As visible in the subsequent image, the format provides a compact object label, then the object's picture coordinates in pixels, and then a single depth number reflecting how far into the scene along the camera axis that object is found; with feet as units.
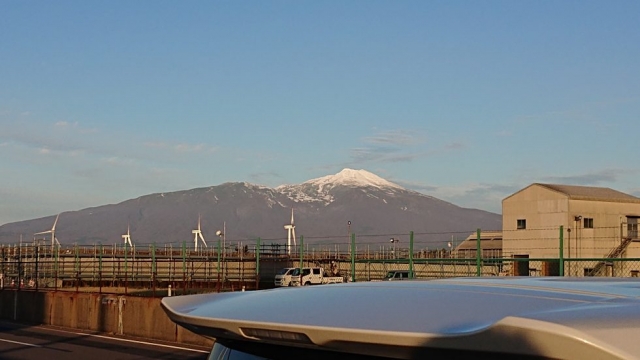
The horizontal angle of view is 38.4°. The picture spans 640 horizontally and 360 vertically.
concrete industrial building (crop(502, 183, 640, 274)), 156.76
